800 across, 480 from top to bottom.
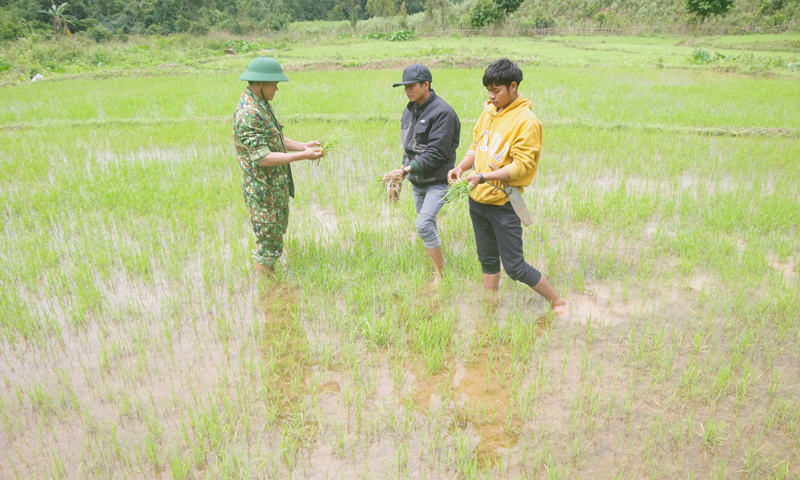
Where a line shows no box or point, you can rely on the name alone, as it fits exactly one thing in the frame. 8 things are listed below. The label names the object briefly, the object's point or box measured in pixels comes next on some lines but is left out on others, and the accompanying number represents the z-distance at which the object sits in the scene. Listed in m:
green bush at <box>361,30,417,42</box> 28.02
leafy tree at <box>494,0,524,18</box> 28.72
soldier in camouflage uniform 3.12
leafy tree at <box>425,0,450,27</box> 31.66
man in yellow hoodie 2.62
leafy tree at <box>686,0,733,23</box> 23.19
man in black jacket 3.20
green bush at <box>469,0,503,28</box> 28.09
